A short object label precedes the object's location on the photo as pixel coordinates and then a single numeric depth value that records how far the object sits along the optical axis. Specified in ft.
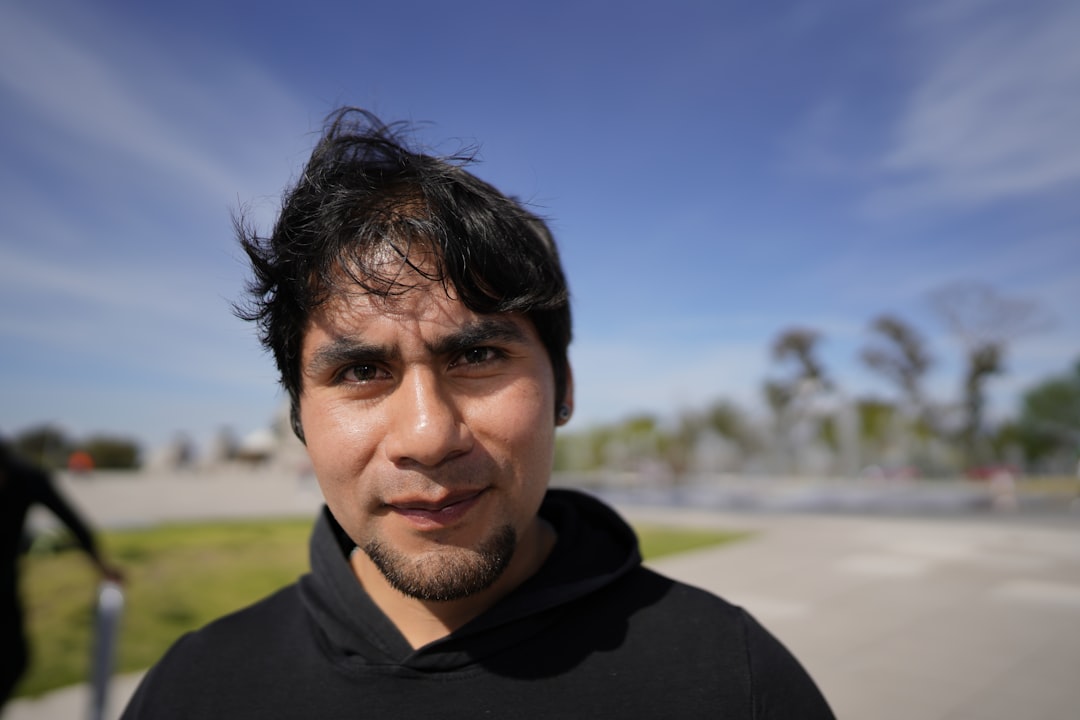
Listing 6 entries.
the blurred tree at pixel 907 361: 124.67
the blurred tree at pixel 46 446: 99.25
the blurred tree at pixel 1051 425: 129.39
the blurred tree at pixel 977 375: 112.06
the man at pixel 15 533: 9.36
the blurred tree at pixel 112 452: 118.73
